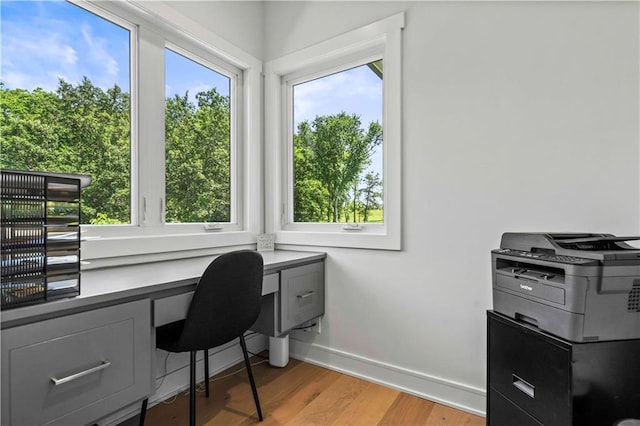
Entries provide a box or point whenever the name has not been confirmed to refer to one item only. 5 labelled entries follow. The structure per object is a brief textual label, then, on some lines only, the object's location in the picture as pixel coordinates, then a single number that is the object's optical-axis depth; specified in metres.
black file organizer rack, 0.92
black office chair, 1.34
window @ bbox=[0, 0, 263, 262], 1.46
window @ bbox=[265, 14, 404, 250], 1.98
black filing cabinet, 1.00
